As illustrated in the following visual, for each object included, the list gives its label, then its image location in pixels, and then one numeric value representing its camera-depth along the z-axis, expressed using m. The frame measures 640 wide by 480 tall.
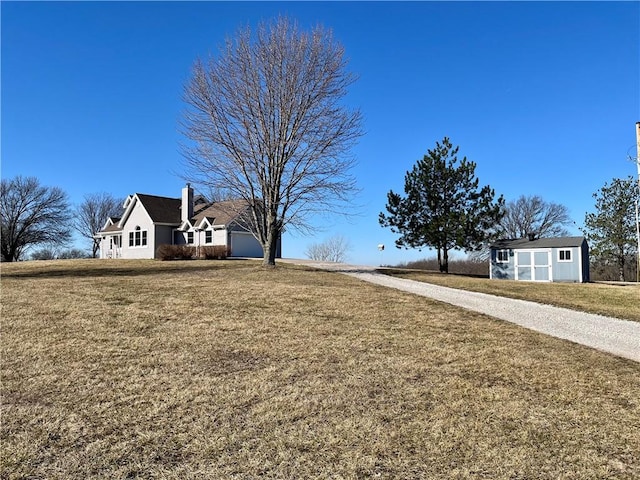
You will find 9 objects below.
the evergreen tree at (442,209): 24.22
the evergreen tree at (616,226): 31.27
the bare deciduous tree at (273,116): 16.61
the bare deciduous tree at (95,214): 53.73
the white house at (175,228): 30.39
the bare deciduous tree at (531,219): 47.19
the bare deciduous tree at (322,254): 54.19
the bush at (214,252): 27.06
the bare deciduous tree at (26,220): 42.97
